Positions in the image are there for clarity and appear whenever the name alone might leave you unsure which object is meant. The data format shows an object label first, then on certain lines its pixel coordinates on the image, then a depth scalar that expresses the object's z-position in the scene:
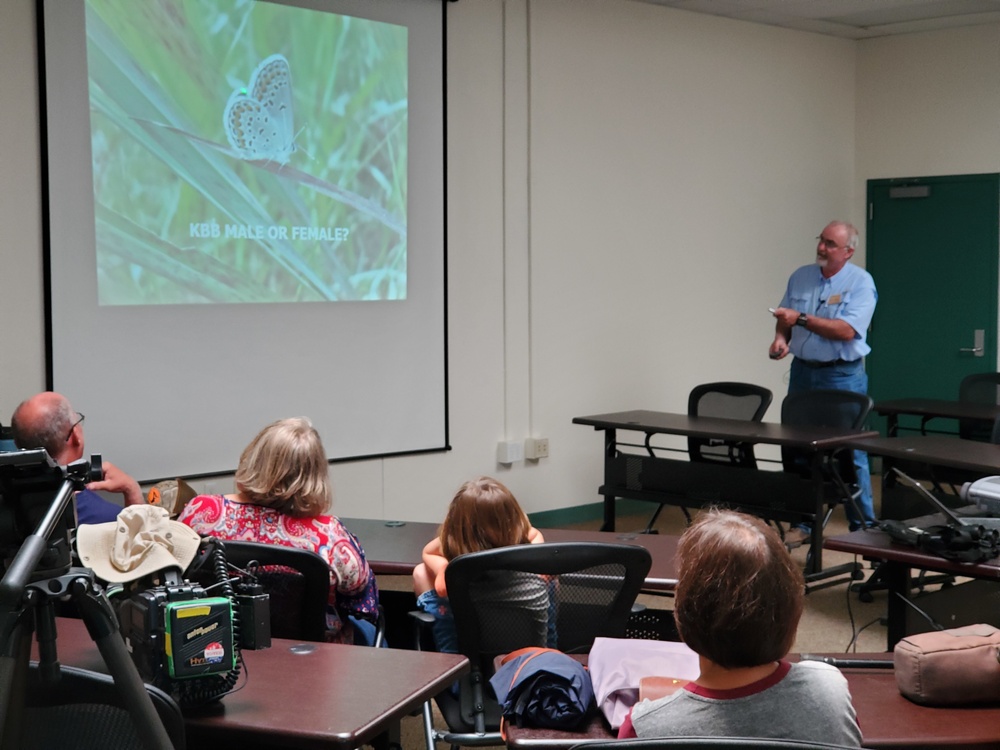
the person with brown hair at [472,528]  2.84
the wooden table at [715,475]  5.30
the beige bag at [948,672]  2.06
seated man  3.40
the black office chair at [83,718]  1.56
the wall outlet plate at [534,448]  6.66
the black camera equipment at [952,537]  3.18
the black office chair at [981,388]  6.57
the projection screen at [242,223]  4.80
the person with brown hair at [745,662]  1.66
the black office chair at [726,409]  5.84
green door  7.82
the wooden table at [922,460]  4.56
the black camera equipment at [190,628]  1.87
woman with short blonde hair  2.91
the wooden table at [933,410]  6.03
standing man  6.29
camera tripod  1.35
